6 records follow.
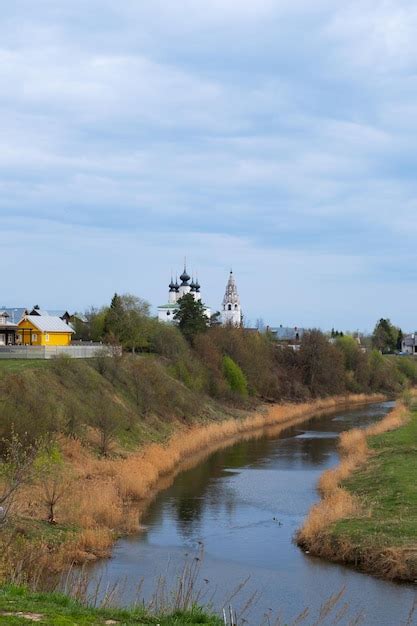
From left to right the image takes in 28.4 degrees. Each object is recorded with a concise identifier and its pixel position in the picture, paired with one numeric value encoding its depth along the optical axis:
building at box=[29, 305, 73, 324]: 112.66
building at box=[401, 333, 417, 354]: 181.41
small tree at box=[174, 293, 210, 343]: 84.69
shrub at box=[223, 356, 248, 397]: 76.00
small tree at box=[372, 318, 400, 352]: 179.38
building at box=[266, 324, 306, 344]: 174.88
